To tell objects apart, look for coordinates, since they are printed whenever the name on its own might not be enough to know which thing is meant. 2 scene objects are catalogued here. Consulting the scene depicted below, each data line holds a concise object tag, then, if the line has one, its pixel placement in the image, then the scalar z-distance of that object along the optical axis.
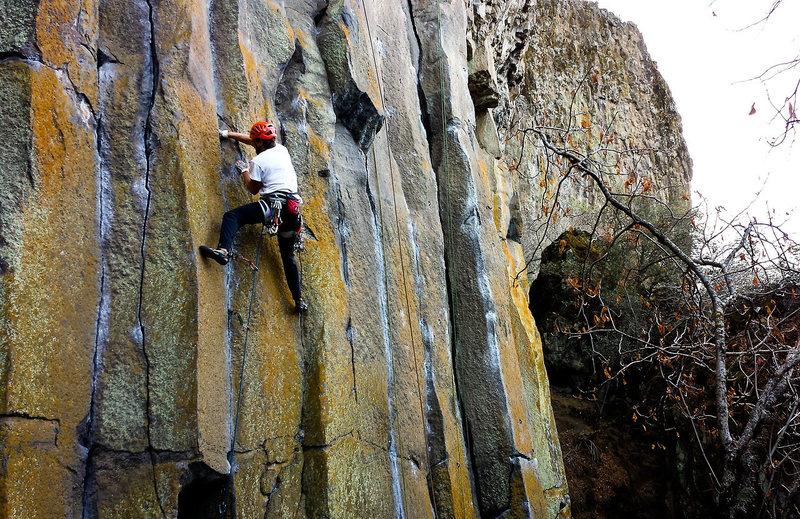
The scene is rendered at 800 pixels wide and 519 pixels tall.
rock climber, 5.45
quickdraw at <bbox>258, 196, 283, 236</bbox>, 5.46
